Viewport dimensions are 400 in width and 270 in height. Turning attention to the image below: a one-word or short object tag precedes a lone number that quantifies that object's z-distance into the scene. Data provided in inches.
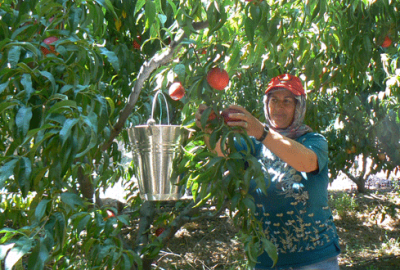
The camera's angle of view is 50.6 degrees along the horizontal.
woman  57.9
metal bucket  52.0
